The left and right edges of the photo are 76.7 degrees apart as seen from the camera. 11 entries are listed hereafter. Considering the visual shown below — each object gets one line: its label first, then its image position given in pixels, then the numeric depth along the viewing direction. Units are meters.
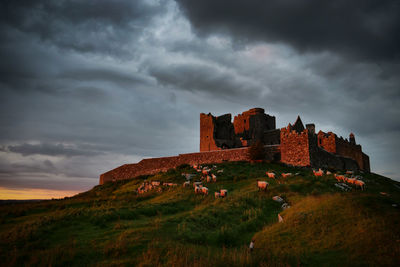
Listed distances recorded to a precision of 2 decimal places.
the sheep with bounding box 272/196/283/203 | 19.27
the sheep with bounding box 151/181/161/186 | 31.56
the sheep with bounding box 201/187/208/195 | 22.92
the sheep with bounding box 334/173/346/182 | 24.50
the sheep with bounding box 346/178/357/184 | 23.28
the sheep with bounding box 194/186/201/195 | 23.40
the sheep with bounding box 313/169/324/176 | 27.48
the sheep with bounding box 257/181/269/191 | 21.81
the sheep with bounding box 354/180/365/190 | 21.42
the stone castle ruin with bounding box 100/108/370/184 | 37.72
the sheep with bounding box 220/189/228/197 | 21.11
